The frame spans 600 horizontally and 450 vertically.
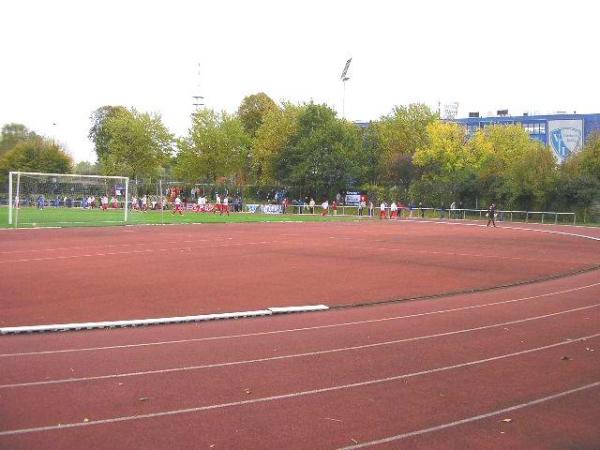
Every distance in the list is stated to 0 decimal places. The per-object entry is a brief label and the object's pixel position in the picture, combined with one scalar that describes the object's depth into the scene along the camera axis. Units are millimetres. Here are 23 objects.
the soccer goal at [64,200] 40094
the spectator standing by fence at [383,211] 54256
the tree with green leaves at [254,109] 86175
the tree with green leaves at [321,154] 64062
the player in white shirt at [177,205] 54962
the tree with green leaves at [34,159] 80625
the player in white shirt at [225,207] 55741
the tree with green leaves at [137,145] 71375
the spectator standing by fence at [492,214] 41844
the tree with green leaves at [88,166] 96388
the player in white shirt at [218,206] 56922
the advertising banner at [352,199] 64756
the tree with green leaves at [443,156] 63000
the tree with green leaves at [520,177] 48688
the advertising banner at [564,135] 90750
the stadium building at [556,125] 91625
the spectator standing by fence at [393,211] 54231
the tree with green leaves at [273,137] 67562
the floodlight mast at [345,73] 83125
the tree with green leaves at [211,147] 68062
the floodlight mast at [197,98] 129125
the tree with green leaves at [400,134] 70062
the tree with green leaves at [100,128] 99562
